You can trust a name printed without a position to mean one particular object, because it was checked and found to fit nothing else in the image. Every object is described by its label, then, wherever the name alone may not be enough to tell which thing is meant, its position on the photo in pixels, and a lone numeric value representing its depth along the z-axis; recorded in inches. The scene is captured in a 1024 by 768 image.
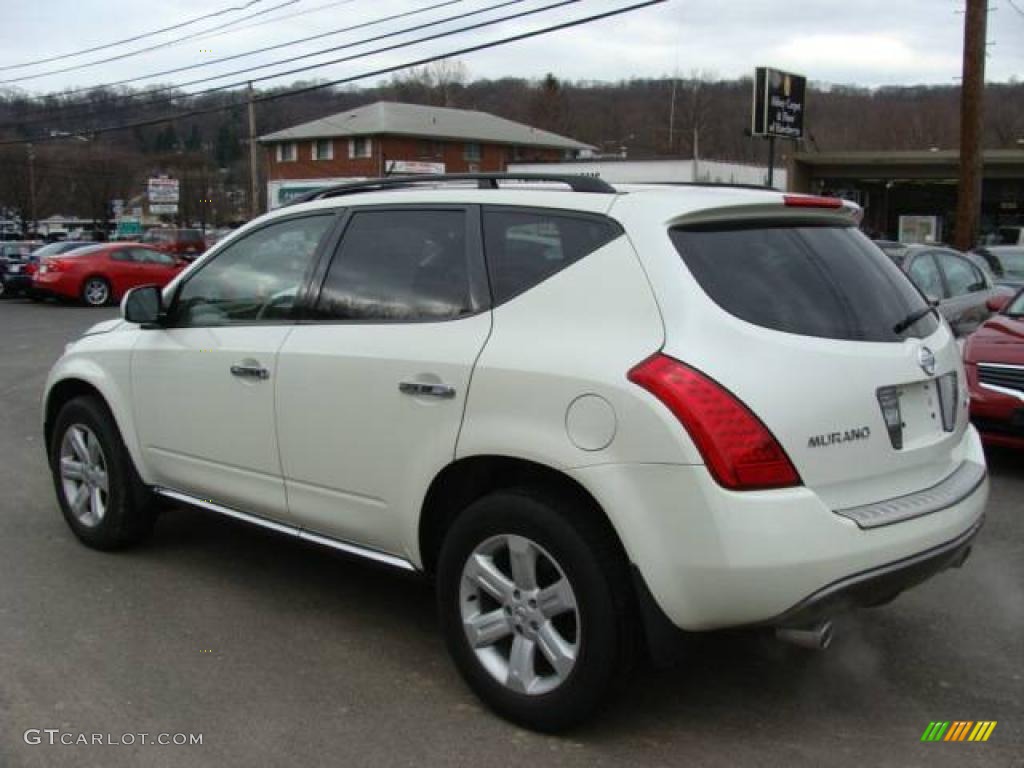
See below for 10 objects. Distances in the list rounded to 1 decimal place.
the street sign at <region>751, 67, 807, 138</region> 1179.3
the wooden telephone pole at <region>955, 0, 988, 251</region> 683.4
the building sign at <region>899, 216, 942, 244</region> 1485.0
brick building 2368.4
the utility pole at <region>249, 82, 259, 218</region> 1429.6
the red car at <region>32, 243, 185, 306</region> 901.8
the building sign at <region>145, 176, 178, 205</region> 1886.1
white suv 112.6
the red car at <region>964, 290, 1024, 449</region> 254.4
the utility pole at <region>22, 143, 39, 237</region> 2886.3
